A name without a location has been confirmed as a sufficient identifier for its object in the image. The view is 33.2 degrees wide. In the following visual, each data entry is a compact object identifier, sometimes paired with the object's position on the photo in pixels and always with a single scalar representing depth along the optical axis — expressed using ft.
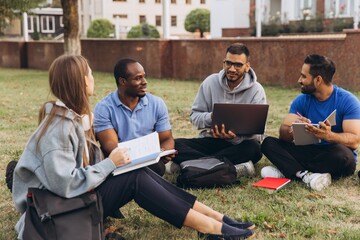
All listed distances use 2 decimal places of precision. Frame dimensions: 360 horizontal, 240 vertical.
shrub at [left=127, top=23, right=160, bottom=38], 126.17
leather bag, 11.43
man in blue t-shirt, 17.97
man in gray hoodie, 19.25
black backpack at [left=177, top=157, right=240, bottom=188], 17.85
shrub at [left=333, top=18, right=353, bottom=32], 67.41
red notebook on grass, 17.81
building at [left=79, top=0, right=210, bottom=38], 185.98
